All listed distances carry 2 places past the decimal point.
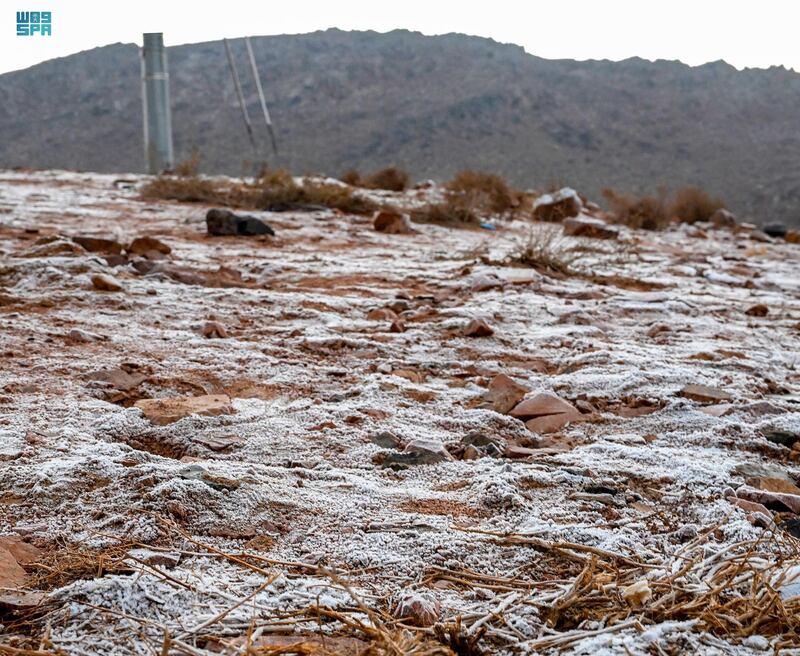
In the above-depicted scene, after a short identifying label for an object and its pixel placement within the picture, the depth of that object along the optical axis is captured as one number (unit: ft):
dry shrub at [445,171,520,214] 26.30
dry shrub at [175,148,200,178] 27.55
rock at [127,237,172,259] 14.26
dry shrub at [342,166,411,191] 33.45
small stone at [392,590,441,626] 3.73
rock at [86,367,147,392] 7.30
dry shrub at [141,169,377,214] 23.90
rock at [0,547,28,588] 3.90
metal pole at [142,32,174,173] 35.96
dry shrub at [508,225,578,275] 14.85
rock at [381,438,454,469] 5.96
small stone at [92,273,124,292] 11.02
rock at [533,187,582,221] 26.54
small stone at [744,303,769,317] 12.62
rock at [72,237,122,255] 13.57
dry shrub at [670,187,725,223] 33.88
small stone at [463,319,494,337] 10.03
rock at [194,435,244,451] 5.99
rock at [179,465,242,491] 5.16
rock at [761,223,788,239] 32.01
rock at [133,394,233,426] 6.48
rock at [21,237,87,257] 12.89
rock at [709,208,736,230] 32.81
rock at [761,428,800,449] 6.53
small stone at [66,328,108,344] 8.77
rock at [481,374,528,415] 7.39
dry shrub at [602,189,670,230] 29.12
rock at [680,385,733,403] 7.52
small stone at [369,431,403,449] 6.29
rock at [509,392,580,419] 7.18
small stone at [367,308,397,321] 10.84
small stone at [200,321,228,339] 9.43
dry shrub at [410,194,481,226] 23.36
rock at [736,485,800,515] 5.22
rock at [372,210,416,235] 20.71
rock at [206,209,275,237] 18.04
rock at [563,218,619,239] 23.04
